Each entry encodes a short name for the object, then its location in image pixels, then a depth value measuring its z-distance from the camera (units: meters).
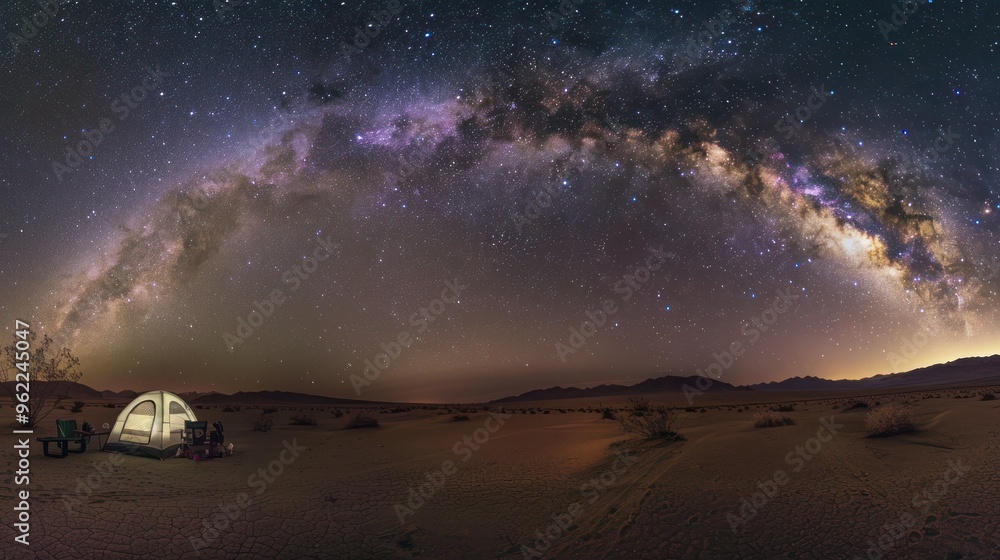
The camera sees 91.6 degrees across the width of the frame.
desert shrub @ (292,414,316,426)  27.94
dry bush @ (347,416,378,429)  25.08
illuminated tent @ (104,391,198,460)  14.73
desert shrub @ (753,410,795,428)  15.73
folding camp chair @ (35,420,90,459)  13.43
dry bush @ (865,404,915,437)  11.90
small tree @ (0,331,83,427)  19.16
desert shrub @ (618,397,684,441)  14.65
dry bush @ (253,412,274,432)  24.20
